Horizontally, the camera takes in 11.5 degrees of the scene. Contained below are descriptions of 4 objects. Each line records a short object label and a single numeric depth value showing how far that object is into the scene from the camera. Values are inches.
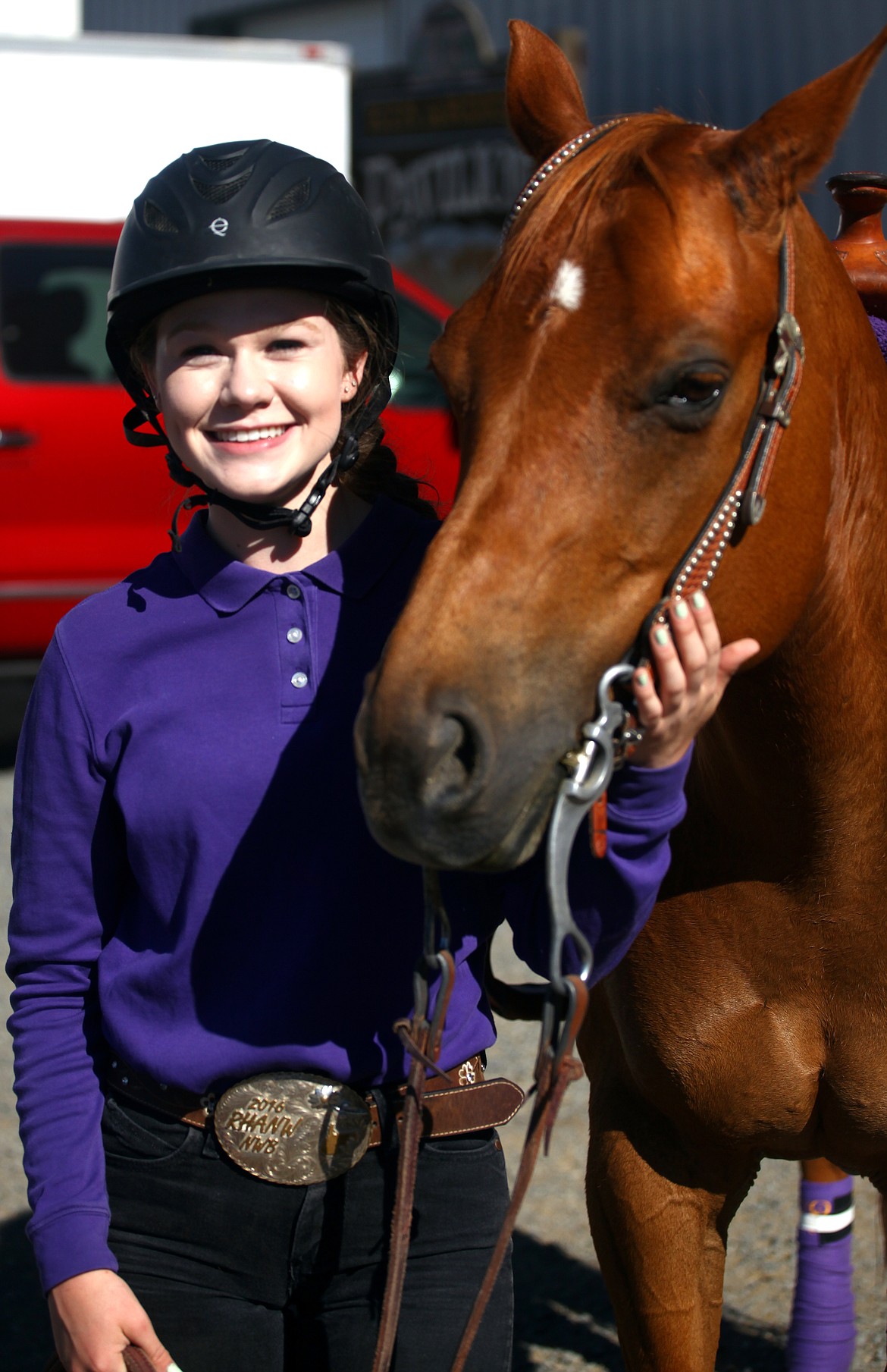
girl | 120.9
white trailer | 378.1
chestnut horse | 115.0
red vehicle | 333.1
